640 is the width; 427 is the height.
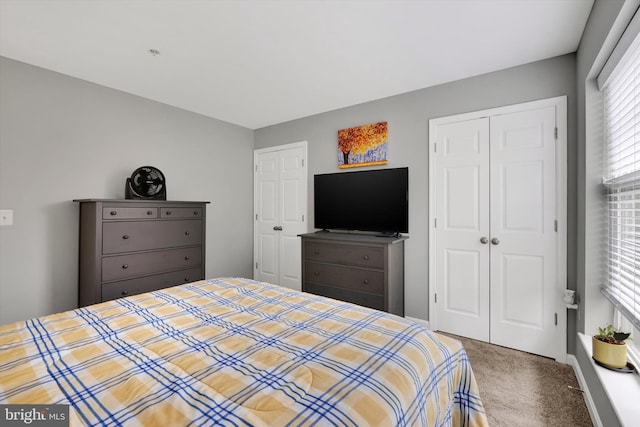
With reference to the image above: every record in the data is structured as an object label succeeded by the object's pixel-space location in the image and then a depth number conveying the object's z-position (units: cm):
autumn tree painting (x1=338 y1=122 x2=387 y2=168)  324
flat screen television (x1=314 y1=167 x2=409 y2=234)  306
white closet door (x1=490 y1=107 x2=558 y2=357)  238
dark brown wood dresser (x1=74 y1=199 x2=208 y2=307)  251
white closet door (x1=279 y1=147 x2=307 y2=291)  392
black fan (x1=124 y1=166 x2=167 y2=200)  287
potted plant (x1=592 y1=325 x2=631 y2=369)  152
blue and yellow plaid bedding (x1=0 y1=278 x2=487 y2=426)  79
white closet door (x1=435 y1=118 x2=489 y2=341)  266
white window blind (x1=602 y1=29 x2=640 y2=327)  143
